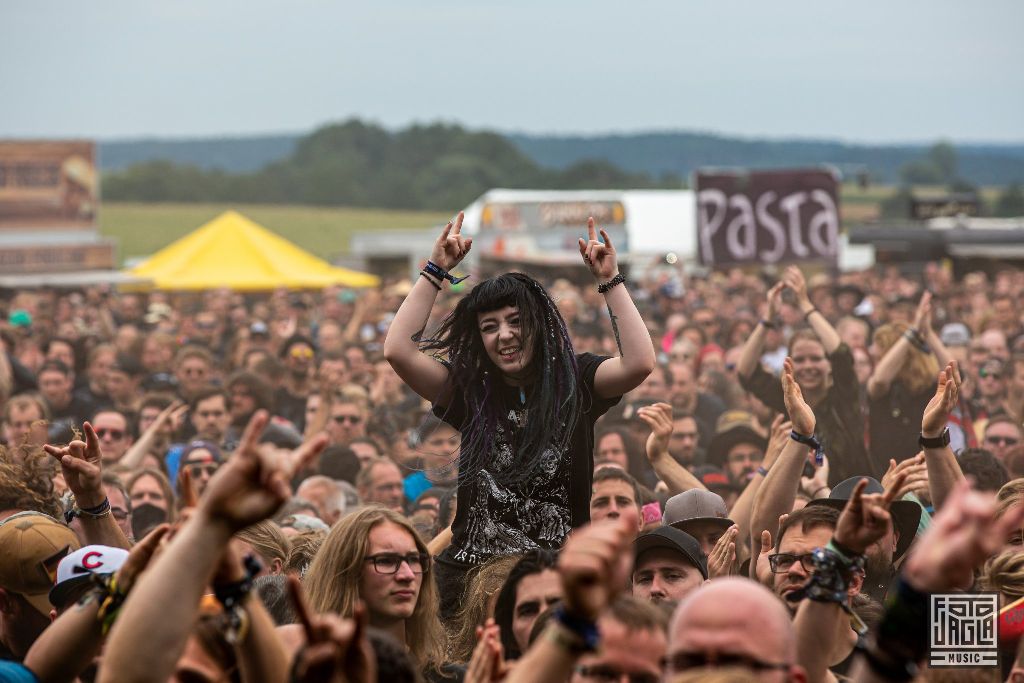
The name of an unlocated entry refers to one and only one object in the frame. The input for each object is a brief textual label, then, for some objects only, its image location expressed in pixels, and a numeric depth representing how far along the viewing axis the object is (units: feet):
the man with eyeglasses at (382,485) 52.49
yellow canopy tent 184.34
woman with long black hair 33.22
